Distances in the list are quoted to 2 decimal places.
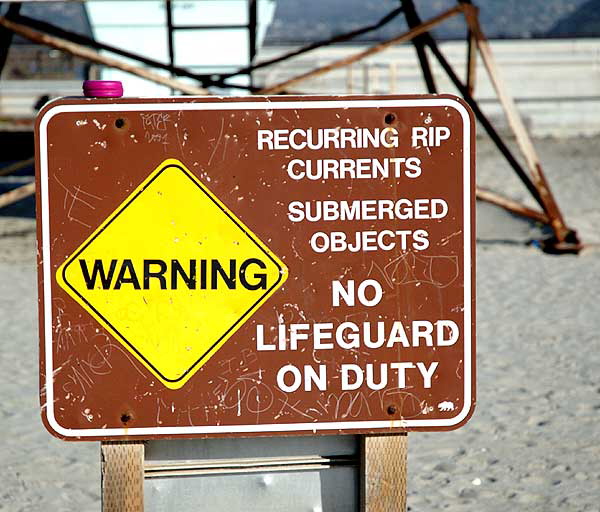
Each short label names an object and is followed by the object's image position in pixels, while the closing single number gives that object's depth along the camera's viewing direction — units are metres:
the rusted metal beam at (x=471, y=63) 9.83
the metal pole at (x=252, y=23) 13.17
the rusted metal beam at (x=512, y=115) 9.24
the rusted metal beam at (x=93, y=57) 8.46
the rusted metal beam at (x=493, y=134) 9.43
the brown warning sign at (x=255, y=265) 2.16
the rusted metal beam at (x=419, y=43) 10.02
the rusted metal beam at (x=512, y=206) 9.52
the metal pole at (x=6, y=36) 9.40
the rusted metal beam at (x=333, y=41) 10.51
